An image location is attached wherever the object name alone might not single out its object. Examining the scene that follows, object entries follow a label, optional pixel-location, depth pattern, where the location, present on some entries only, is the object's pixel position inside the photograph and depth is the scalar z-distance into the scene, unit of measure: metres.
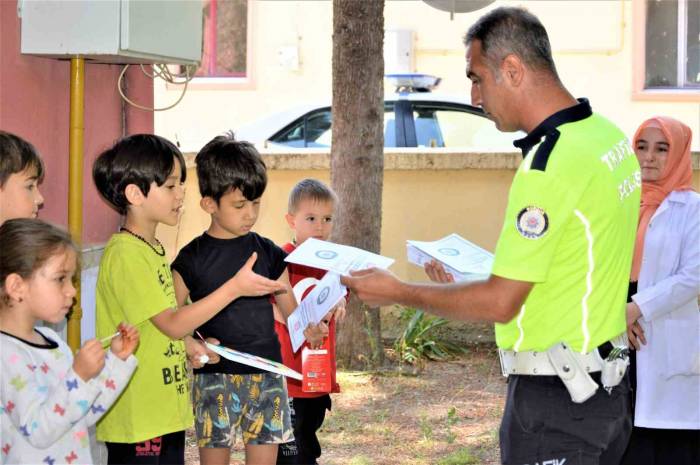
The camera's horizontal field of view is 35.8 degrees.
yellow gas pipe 4.50
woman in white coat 4.62
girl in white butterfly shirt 3.10
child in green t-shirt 3.68
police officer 2.96
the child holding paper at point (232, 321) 4.06
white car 10.30
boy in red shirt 4.83
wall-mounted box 4.30
